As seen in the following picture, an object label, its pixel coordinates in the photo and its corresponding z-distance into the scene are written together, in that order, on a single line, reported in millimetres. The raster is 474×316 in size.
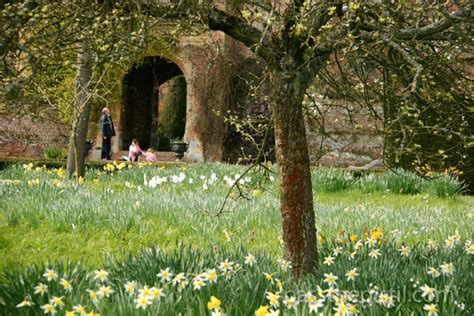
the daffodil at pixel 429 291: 2522
